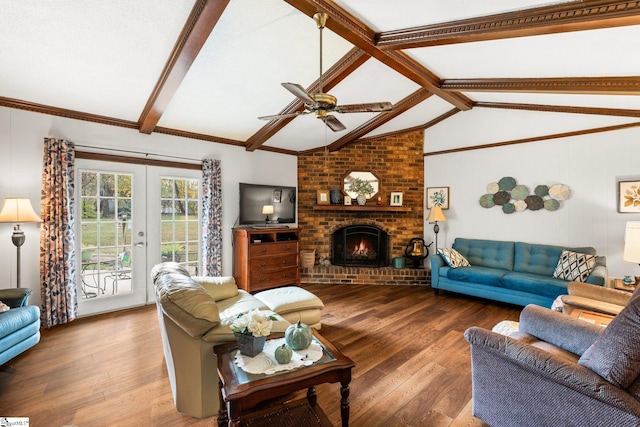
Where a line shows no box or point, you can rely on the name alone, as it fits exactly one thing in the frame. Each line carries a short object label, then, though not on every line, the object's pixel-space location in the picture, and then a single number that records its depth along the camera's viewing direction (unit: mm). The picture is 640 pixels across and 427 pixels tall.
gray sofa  1265
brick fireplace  5488
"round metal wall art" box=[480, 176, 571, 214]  4180
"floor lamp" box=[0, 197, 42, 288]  2775
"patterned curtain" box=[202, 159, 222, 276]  4398
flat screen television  4781
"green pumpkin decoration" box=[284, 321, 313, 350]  1643
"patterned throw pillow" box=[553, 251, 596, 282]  3525
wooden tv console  4430
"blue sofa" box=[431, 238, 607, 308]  3561
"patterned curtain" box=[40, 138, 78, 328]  3170
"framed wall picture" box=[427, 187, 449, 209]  5238
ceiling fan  2182
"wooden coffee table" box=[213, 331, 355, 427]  1353
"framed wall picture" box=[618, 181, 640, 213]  3580
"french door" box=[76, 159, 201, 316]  3562
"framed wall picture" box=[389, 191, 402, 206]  5449
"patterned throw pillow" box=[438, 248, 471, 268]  4418
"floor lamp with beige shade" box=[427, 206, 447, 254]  4930
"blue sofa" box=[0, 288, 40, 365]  2180
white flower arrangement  1553
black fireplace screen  5594
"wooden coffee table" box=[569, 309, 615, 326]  2164
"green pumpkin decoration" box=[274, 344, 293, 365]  1521
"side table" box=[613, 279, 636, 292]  2940
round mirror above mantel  5531
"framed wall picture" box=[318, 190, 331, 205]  5520
